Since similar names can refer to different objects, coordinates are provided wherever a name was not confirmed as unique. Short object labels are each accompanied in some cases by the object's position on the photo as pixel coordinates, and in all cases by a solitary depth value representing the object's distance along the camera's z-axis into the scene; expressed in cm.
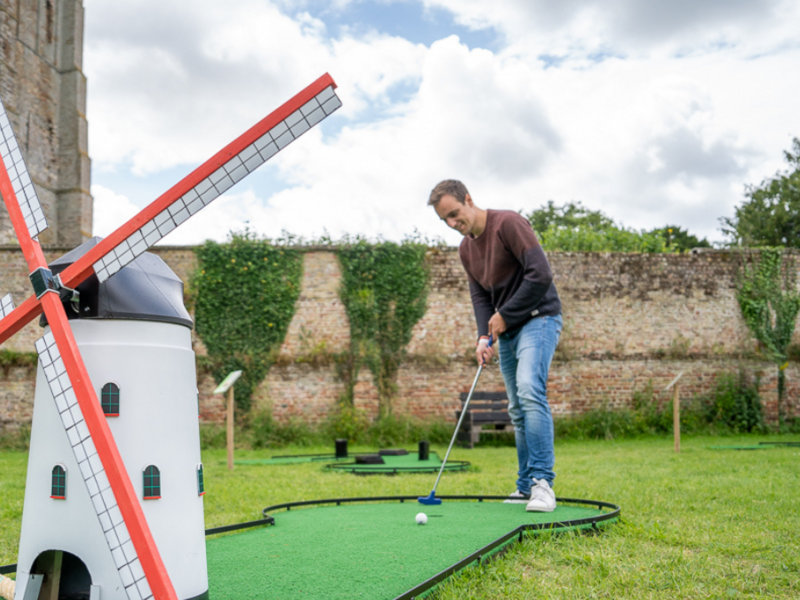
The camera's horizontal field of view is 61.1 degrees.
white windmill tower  212
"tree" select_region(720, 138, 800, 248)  2931
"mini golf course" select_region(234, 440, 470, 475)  764
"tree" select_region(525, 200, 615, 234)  3853
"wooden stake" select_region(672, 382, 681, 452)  891
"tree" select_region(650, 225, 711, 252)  3344
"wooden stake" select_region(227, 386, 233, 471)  794
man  440
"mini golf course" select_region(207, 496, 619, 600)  265
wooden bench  1153
